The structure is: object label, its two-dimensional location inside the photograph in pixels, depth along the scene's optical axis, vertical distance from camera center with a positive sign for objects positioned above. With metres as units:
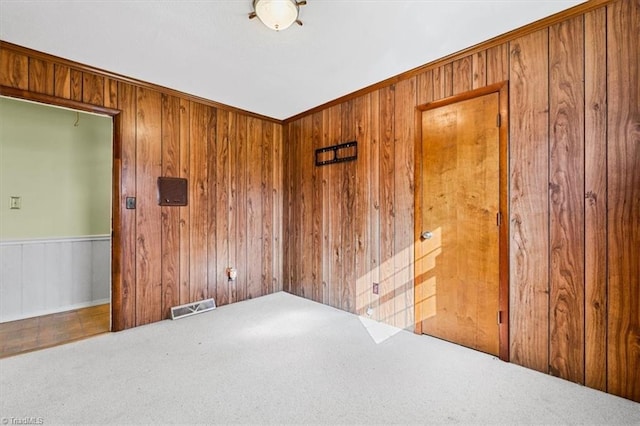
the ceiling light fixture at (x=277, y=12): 1.76 +1.26
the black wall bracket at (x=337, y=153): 3.34 +0.73
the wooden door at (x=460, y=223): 2.32 -0.09
